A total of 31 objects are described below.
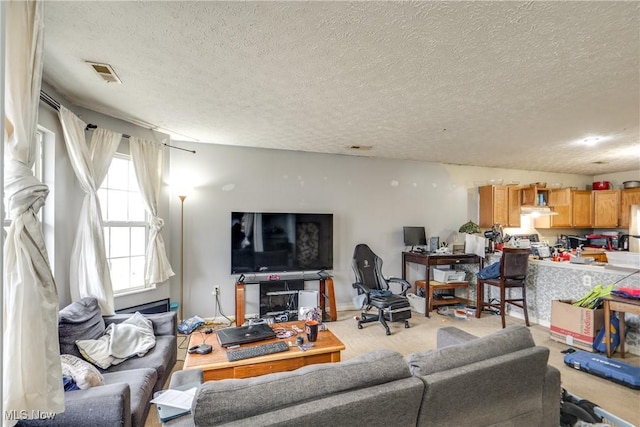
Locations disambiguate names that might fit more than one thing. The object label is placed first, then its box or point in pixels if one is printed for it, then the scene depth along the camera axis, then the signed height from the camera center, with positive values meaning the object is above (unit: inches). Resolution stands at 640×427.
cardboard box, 126.4 -46.8
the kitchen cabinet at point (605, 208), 232.9 +6.0
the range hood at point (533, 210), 224.6 +4.1
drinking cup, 99.0 -38.2
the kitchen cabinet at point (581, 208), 237.5 +5.6
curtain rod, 87.0 +33.5
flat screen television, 159.2 -14.8
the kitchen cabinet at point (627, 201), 222.7 +10.8
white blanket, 84.1 -38.3
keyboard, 86.0 -40.0
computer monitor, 195.2 -13.6
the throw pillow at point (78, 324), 82.7 -32.0
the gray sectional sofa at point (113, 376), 57.1 -37.9
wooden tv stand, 151.4 -44.9
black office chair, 153.4 -41.3
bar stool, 154.6 -29.7
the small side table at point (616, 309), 112.8 -35.4
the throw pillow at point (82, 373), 66.7 -35.9
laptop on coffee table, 95.3 -39.6
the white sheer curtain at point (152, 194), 132.6 +8.9
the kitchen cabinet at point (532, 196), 223.9 +14.7
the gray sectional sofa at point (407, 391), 43.4 -28.5
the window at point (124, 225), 127.6 -4.9
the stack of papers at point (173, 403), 52.6 -33.8
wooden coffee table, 83.3 -41.3
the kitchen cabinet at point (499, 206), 213.2 +6.8
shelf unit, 182.7 -46.7
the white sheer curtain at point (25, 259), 52.2 -8.1
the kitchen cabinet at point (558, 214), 235.3 +1.2
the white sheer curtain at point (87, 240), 104.3 -9.3
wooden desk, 176.7 -27.0
